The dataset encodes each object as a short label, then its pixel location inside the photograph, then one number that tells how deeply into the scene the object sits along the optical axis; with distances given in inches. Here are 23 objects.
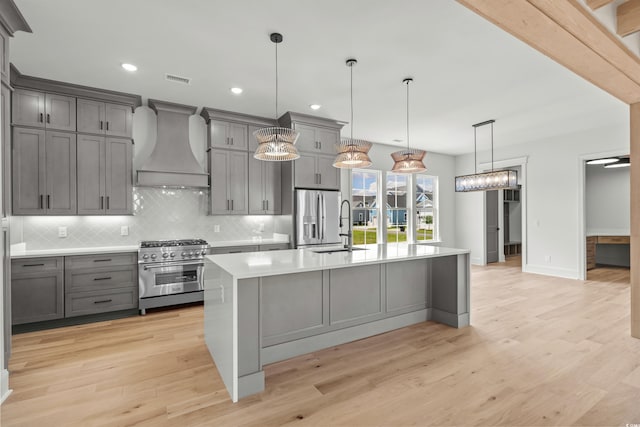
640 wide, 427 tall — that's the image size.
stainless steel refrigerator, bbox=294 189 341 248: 190.9
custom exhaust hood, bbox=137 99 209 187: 170.4
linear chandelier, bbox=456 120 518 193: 182.2
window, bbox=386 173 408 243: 279.7
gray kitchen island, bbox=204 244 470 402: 87.7
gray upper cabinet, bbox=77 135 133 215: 155.0
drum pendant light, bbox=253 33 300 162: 106.0
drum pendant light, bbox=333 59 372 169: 123.9
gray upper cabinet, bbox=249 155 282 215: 196.9
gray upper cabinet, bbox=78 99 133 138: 154.6
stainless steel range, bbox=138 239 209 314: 159.2
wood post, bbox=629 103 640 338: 121.7
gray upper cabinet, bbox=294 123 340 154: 194.4
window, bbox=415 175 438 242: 300.0
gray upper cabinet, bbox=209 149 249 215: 185.5
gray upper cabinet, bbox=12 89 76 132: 141.3
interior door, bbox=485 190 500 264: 325.7
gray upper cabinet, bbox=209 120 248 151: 186.2
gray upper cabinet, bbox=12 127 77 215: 141.5
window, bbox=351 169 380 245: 258.4
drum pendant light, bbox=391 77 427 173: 140.0
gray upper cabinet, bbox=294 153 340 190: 192.4
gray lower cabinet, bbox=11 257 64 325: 133.8
